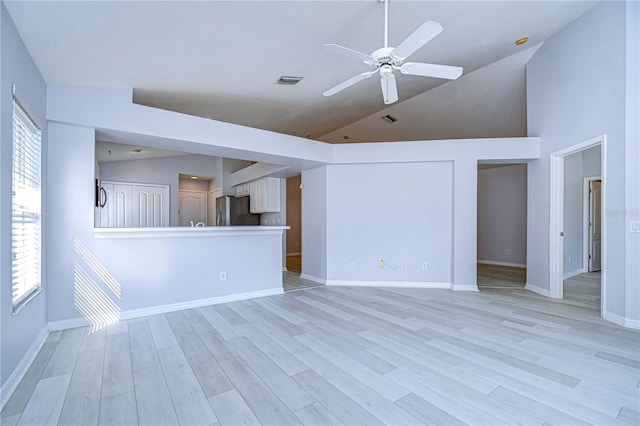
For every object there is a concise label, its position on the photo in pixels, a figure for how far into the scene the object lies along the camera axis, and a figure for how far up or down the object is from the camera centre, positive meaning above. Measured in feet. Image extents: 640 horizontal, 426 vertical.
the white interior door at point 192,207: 26.48 +0.48
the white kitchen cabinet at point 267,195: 21.63 +1.26
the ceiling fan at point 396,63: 6.73 +3.82
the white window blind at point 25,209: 7.35 +0.07
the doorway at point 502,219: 23.32 -0.44
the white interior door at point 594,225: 20.20 -0.78
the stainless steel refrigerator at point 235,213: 23.73 -0.04
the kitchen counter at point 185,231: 10.84 -0.78
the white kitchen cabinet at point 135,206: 20.79 +0.48
